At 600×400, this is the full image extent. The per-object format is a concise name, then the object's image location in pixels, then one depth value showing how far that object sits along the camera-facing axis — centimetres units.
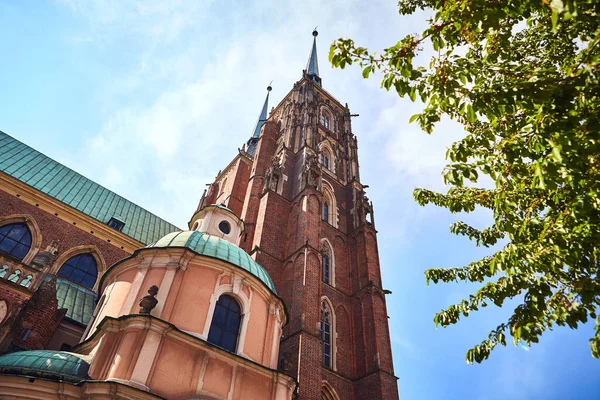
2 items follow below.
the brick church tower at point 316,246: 1534
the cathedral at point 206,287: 957
